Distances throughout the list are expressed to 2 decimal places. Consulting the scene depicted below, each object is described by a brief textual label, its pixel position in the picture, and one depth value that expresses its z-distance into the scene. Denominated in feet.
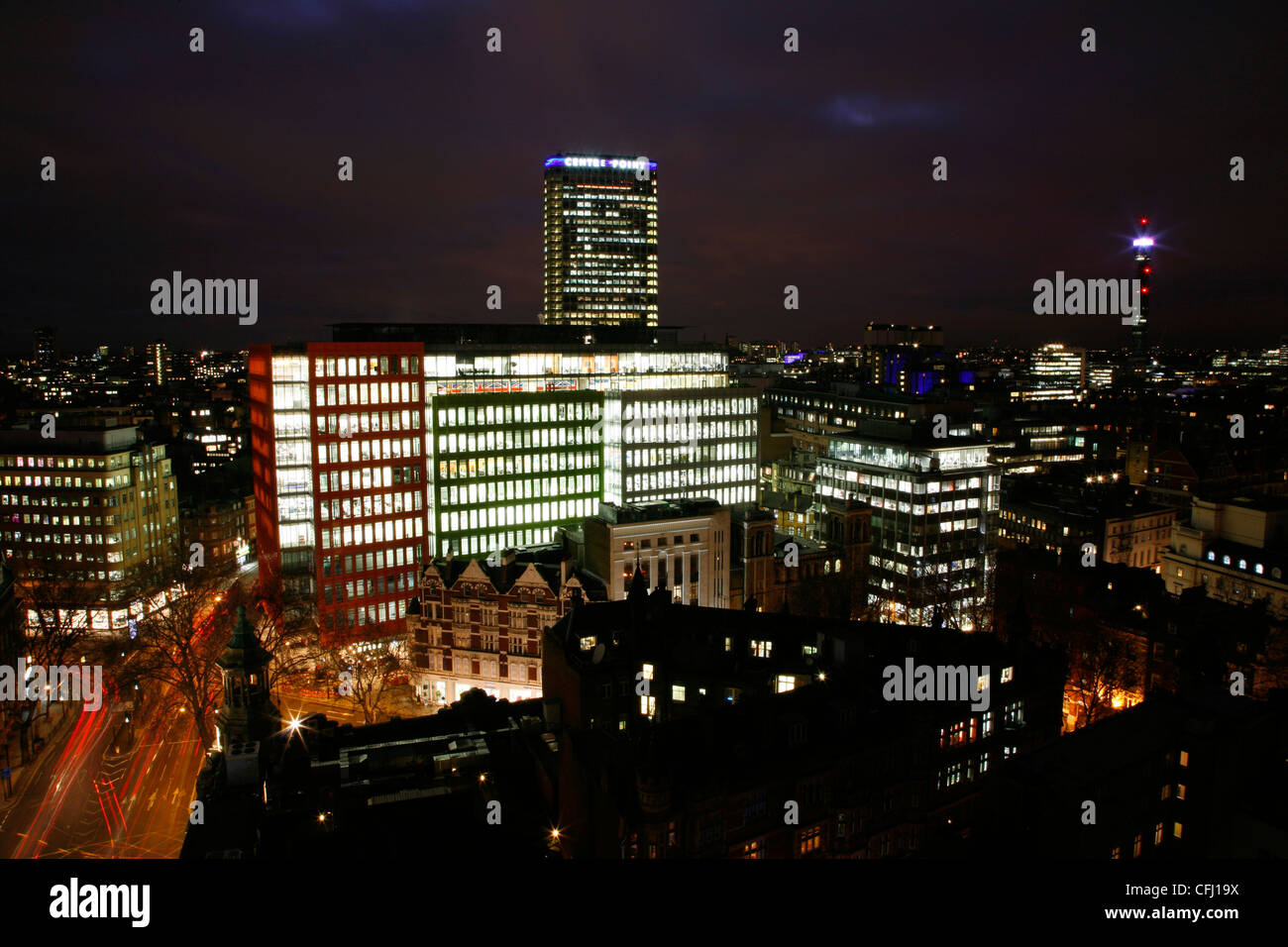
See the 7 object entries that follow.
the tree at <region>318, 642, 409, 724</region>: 184.44
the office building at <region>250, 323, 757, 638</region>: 228.02
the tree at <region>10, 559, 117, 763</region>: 180.45
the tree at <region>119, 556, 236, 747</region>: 170.50
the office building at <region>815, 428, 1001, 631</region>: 255.91
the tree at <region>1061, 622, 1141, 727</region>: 163.63
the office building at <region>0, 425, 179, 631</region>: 269.64
